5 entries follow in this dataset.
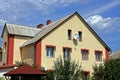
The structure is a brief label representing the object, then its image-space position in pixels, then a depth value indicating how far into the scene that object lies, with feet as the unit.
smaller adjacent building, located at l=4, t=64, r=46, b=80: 34.37
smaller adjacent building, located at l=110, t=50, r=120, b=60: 90.59
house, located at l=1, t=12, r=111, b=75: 56.03
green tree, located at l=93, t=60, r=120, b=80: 51.92
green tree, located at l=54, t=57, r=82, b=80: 45.49
